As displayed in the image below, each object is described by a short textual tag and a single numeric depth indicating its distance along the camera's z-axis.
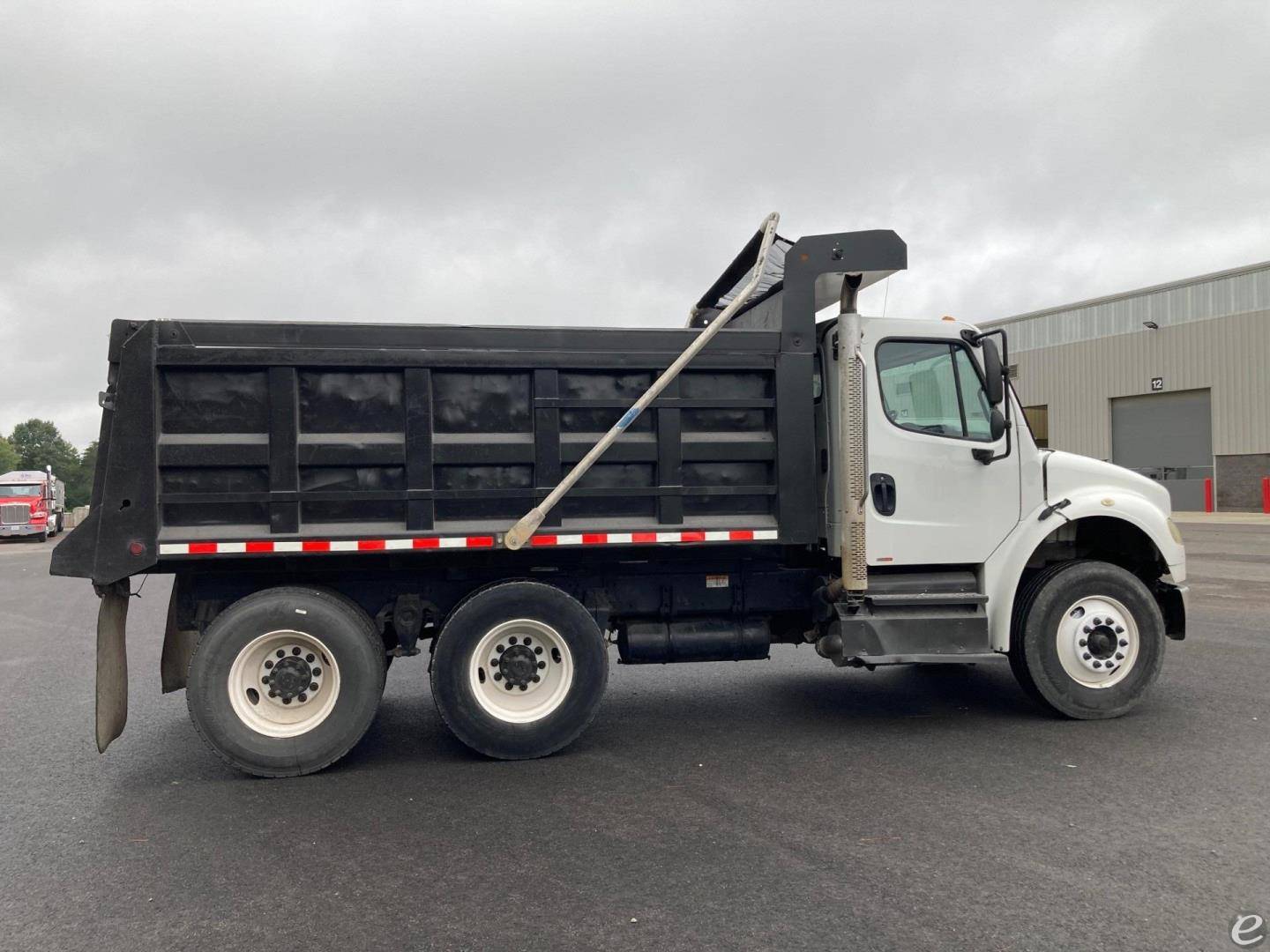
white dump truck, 5.57
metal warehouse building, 33.03
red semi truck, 35.53
